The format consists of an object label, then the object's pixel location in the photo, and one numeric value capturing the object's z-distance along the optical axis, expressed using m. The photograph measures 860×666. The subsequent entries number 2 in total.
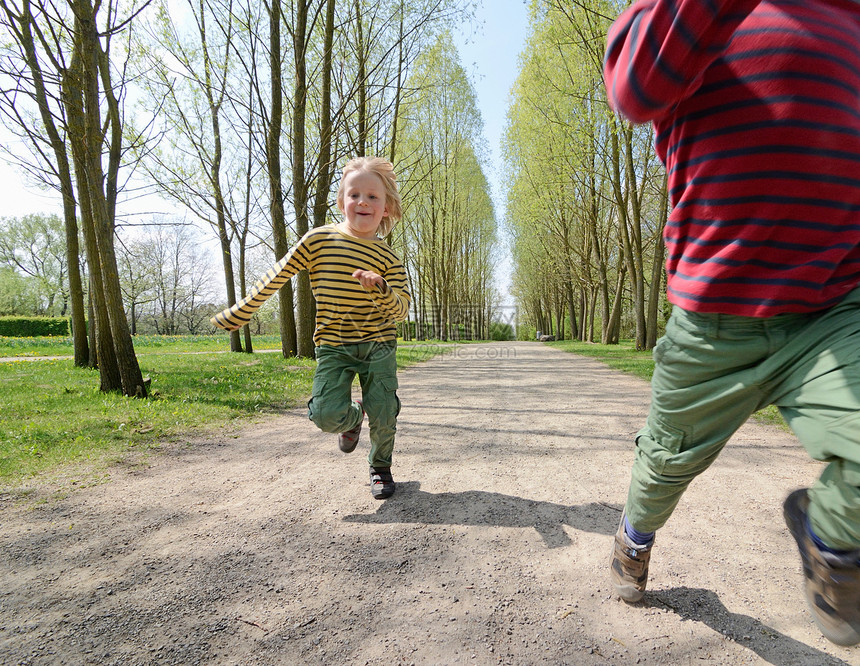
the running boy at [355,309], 2.55
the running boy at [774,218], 1.06
